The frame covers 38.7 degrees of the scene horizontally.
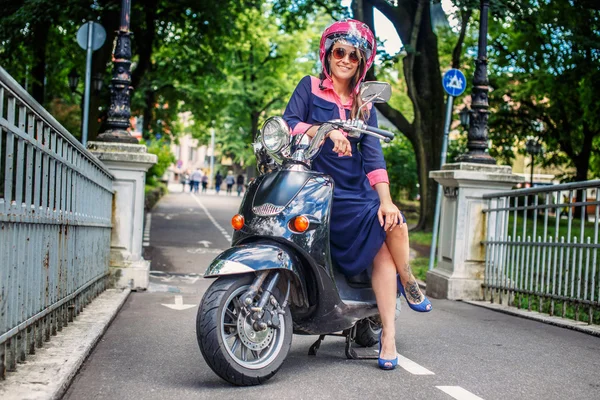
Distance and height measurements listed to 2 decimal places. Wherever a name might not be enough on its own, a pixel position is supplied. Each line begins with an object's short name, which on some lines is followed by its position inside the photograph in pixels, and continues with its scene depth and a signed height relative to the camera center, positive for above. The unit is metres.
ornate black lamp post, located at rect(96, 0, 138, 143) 9.97 +1.11
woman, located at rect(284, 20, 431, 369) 5.09 +0.07
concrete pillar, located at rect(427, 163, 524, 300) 10.33 -0.34
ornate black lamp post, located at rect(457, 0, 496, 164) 10.72 +1.10
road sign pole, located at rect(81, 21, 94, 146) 13.04 +1.87
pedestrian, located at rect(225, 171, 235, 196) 58.28 +0.11
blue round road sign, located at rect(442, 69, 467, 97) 12.83 +1.73
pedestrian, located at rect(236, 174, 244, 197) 59.19 +0.11
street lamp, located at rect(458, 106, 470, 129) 26.33 +2.47
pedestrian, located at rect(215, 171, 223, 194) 57.81 +0.24
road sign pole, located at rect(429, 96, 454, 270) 12.30 +0.09
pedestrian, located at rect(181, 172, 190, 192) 59.75 +0.42
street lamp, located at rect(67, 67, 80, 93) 24.93 +2.82
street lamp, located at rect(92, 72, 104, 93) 19.44 +2.20
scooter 4.45 -0.48
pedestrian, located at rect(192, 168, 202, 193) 52.51 +0.20
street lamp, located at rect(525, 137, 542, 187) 36.03 +2.28
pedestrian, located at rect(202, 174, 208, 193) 58.06 -0.01
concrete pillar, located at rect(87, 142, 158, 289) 9.60 -0.29
